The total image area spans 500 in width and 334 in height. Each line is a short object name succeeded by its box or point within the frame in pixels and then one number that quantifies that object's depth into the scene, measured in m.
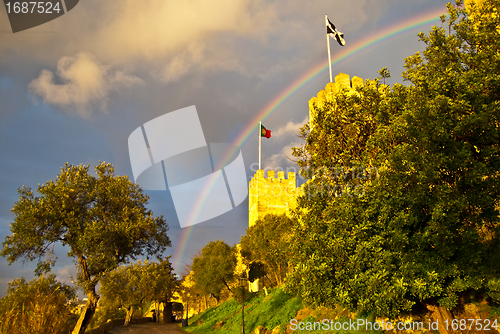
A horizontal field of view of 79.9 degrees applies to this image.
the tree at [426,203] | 9.66
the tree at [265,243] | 35.50
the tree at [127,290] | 35.78
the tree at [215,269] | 37.50
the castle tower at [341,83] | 28.94
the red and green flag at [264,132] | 47.09
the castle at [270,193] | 48.84
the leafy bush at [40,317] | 10.27
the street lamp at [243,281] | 22.42
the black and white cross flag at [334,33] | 31.64
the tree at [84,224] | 17.02
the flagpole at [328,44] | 30.81
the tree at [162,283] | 38.44
